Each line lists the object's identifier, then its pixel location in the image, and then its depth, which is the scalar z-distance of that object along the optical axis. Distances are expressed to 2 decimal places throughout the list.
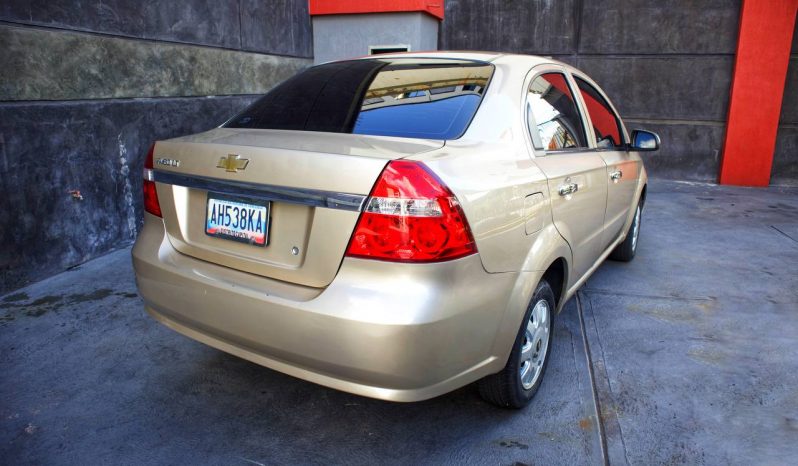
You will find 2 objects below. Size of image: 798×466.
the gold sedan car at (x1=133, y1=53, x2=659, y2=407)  1.94
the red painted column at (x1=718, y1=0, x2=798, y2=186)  7.83
